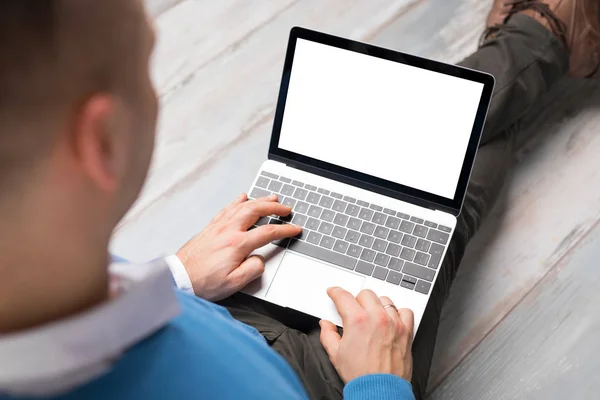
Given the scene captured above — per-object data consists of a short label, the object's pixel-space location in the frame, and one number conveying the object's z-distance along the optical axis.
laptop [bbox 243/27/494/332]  0.80
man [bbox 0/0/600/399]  0.31
